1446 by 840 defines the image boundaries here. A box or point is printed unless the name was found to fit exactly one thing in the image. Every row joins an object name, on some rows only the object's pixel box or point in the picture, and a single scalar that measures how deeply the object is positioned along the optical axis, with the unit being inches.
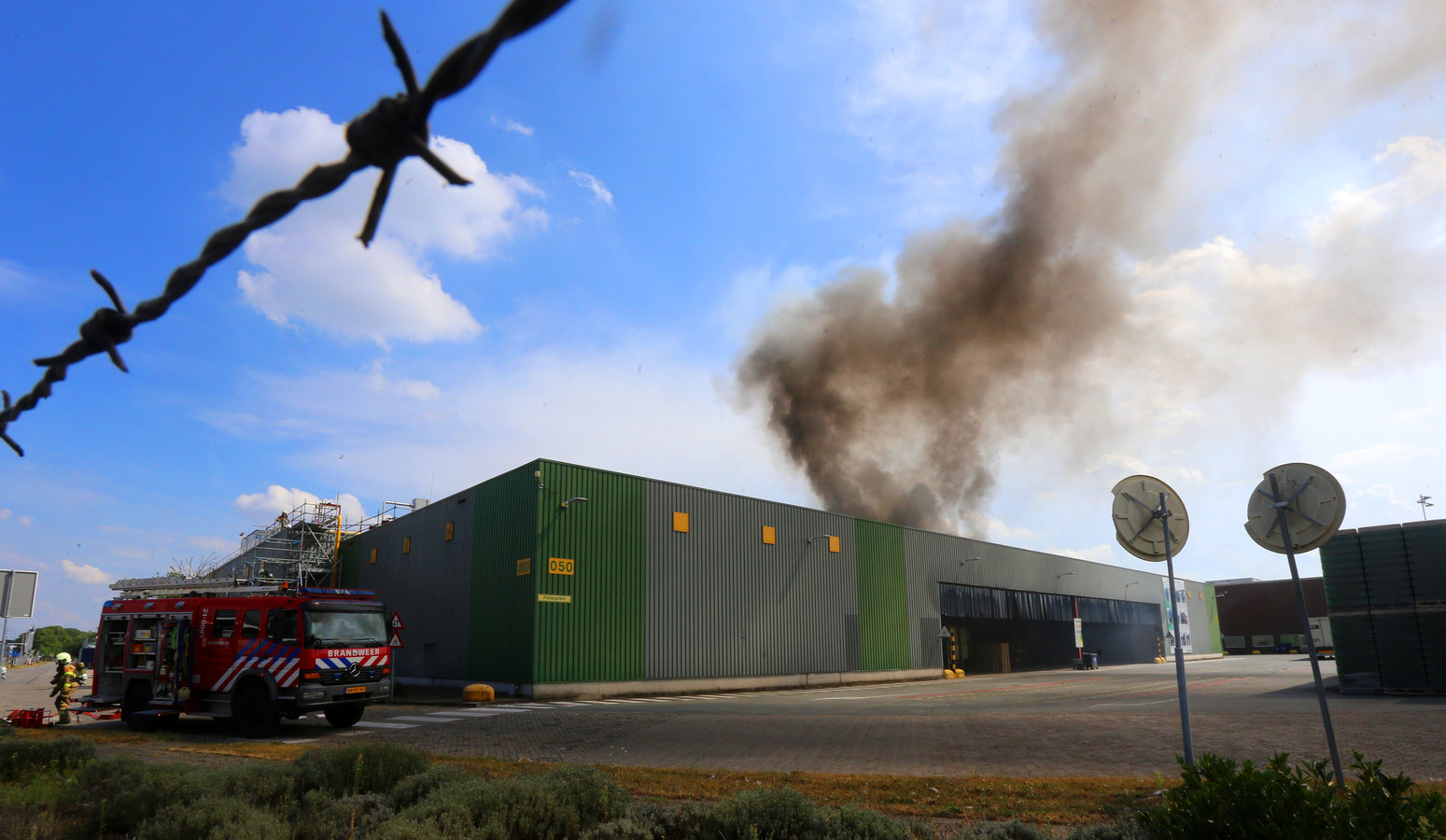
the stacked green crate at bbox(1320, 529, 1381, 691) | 877.8
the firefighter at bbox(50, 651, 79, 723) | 689.4
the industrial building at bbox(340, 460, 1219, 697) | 1004.6
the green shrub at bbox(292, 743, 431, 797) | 286.5
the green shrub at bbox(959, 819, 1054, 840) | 215.6
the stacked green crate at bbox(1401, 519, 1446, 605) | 824.9
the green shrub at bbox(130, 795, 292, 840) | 215.6
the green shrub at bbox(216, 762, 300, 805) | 265.7
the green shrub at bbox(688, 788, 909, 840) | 209.2
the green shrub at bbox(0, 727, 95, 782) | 340.3
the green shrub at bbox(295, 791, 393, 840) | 234.2
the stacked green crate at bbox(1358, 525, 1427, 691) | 846.5
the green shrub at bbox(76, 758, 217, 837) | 254.2
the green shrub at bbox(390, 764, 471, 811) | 266.7
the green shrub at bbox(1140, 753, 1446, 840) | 150.1
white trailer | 2205.1
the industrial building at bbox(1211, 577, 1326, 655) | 3002.0
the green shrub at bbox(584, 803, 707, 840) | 224.8
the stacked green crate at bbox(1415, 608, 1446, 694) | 828.6
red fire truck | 577.9
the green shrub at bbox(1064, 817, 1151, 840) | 206.4
